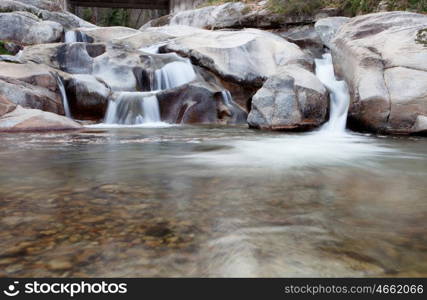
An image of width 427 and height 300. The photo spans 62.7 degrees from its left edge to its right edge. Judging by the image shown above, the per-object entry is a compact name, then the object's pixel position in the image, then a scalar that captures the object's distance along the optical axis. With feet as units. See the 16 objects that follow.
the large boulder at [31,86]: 27.14
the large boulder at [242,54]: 36.86
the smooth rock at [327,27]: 46.34
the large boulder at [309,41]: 46.25
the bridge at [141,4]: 80.43
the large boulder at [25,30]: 44.52
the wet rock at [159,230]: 6.04
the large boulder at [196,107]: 32.53
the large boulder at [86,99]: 31.32
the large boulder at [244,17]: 54.54
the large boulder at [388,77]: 22.93
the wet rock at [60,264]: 4.82
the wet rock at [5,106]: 25.03
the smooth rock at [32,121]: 23.92
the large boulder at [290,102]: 24.45
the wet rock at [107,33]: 46.91
